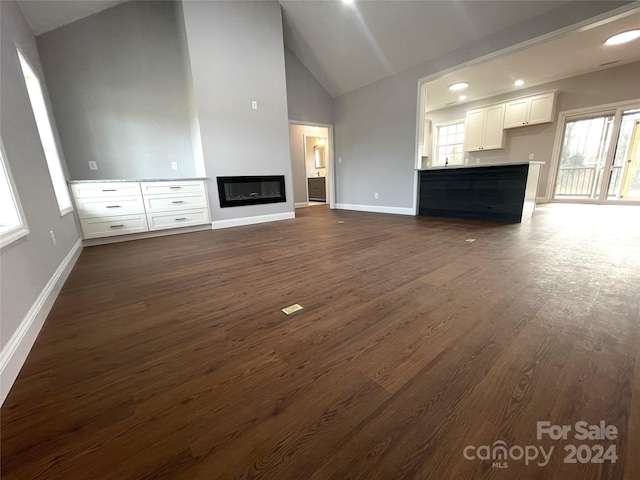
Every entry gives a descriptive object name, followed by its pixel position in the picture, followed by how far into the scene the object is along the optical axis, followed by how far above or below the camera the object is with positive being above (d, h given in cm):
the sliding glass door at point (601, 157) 530 +20
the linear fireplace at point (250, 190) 414 -15
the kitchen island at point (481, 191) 362 -30
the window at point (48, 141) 271 +53
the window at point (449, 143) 732 +90
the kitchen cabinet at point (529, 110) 571 +137
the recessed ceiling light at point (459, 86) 542 +187
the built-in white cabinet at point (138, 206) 313 -27
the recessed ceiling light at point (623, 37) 369 +191
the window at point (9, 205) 138 -8
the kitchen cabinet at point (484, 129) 639 +111
